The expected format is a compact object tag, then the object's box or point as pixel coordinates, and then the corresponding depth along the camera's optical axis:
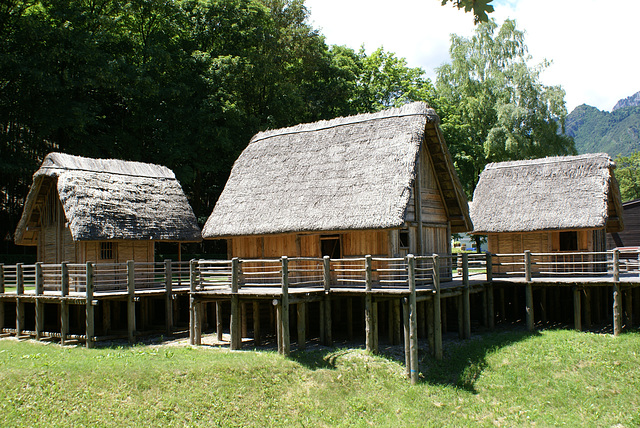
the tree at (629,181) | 65.19
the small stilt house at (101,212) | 21.53
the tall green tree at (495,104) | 40.66
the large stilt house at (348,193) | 19.02
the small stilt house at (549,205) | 22.69
